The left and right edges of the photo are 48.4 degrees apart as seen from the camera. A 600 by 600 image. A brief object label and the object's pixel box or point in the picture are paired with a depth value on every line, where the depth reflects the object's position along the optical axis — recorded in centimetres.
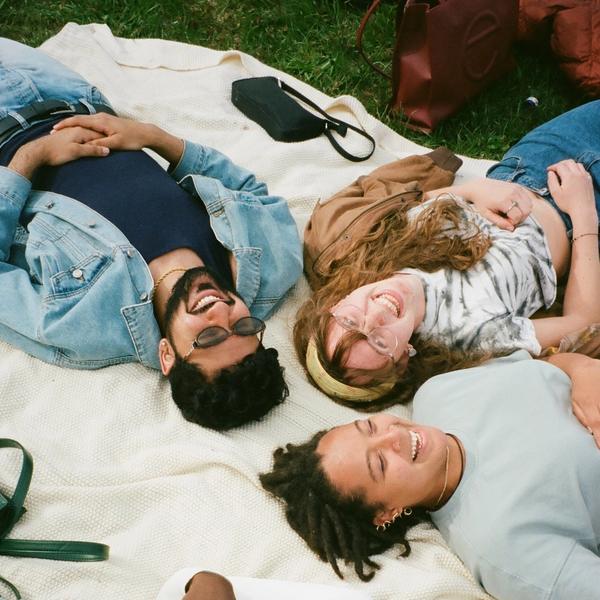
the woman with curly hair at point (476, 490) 233
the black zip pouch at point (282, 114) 410
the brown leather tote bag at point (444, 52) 399
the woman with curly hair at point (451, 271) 292
